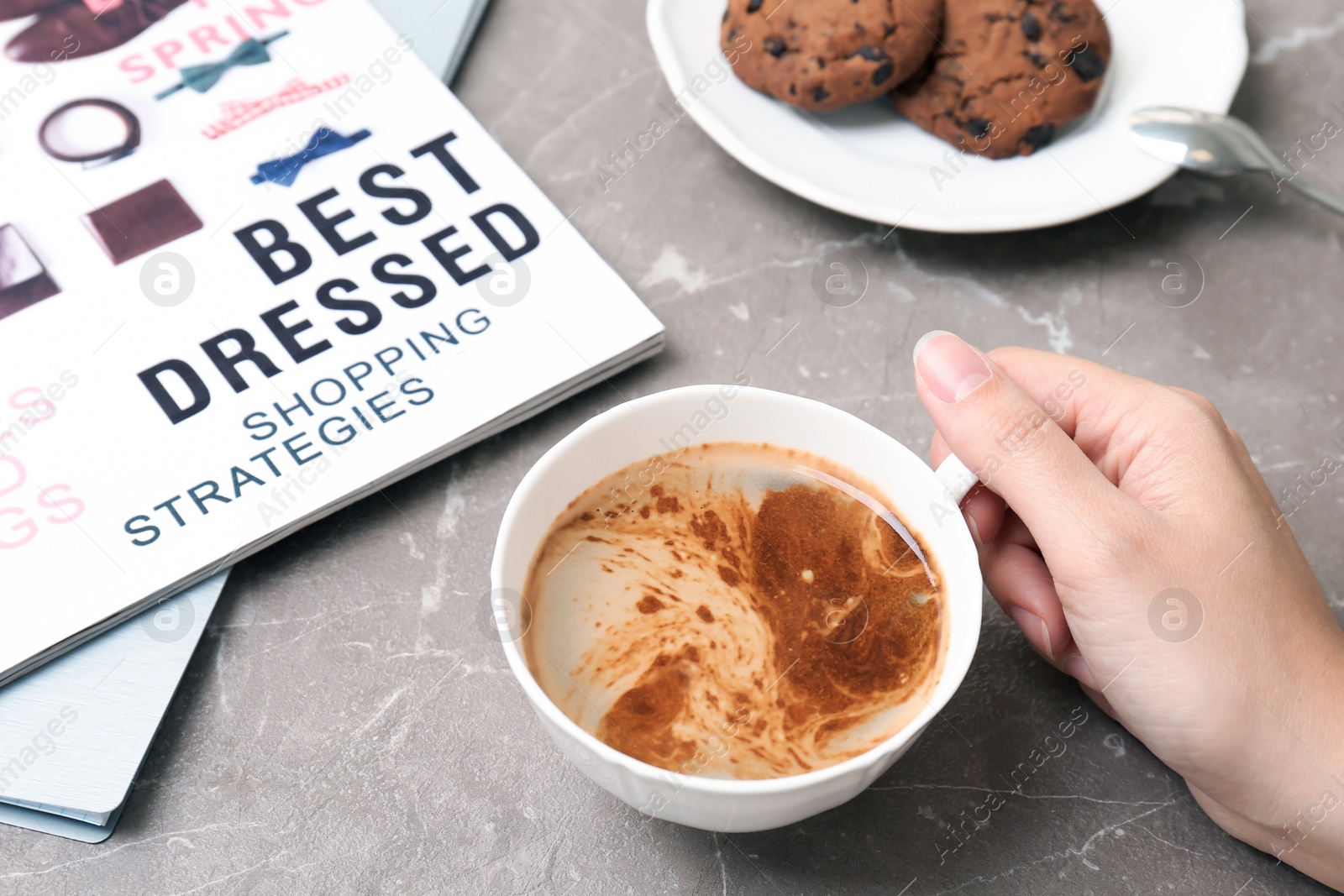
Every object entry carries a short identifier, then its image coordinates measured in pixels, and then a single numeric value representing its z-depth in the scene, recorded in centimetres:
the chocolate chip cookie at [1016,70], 49
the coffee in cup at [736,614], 40
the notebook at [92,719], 42
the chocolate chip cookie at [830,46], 49
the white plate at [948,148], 49
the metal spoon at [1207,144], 49
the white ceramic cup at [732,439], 37
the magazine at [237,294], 45
